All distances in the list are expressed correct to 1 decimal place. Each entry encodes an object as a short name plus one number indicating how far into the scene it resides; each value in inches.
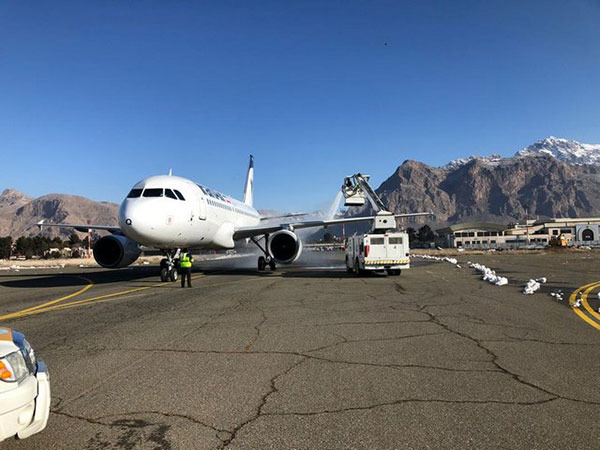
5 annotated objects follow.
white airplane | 628.7
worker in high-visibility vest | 627.8
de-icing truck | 783.7
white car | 114.0
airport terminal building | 4879.4
